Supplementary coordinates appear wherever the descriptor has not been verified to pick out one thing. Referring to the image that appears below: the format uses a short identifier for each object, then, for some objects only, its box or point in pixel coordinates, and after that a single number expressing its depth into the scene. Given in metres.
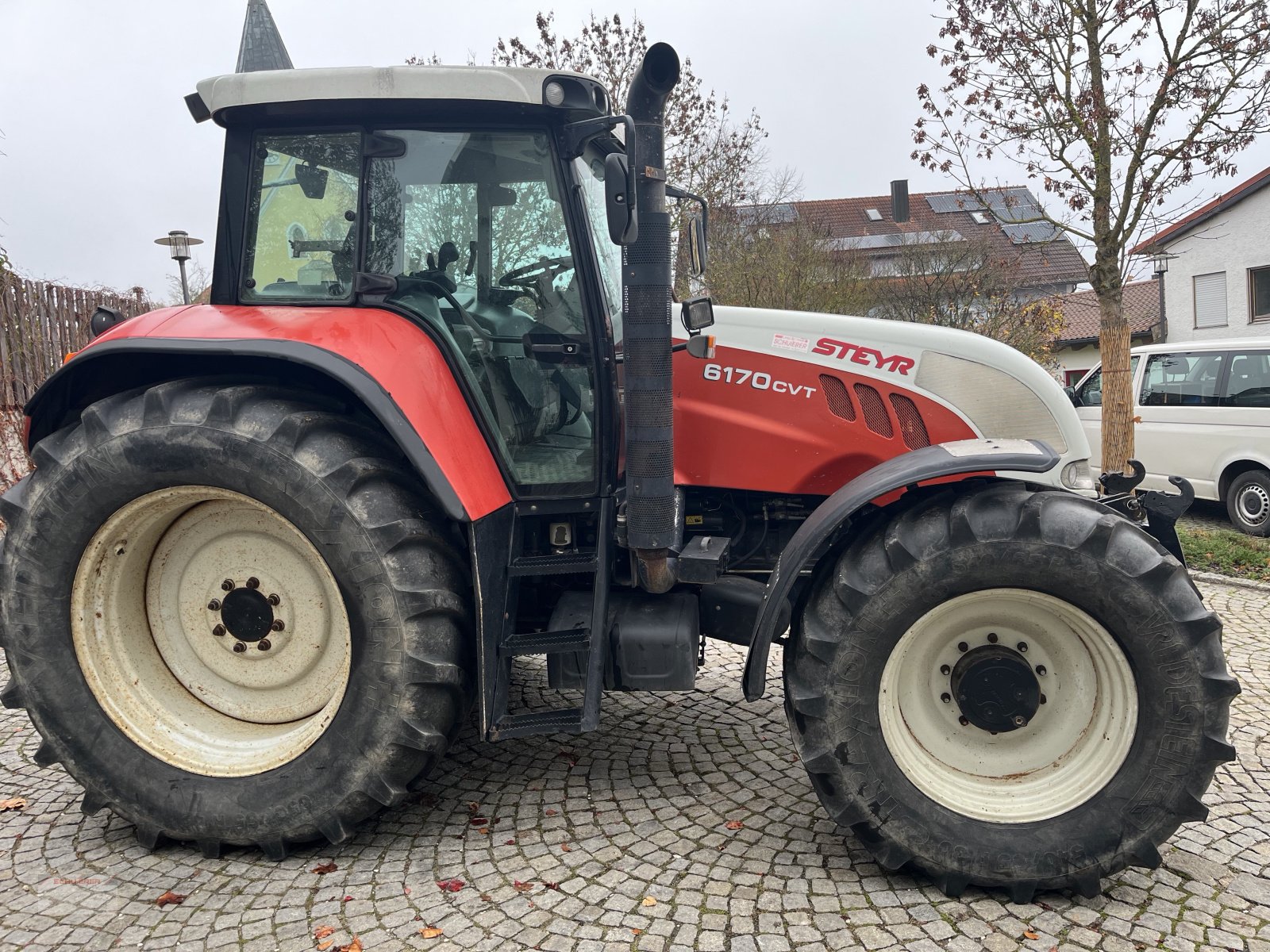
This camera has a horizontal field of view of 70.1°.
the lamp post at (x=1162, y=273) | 21.06
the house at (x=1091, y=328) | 25.31
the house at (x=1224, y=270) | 19.20
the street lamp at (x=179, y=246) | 12.71
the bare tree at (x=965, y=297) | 13.80
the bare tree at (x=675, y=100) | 15.09
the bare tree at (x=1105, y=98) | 6.20
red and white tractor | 2.56
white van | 8.28
